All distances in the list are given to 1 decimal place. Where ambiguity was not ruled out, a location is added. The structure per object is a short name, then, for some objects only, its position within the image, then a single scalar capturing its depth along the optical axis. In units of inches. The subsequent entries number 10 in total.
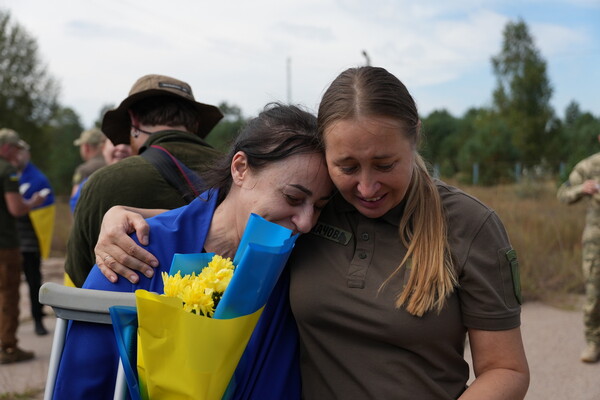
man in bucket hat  107.3
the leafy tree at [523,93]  1756.9
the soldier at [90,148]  266.4
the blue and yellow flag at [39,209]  295.6
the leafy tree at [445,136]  2081.7
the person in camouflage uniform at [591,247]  235.3
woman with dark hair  80.1
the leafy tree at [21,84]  1233.4
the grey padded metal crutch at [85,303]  70.1
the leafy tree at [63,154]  1339.8
